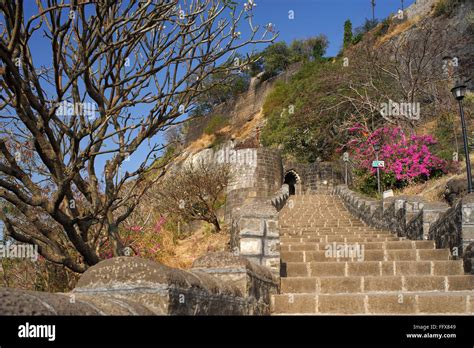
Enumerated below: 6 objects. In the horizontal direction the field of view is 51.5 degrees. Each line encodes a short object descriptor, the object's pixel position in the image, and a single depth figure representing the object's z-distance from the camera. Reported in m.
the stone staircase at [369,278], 5.57
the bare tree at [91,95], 5.75
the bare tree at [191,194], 18.70
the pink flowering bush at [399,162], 16.98
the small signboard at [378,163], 16.22
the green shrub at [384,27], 40.34
